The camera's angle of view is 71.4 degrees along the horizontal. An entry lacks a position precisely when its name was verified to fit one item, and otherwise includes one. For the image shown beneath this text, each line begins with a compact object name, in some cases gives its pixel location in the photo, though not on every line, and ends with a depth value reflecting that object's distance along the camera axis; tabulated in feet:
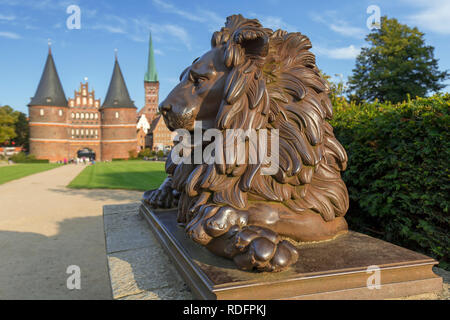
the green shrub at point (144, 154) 174.92
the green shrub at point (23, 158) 140.46
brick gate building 154.92
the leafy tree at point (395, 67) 67.10
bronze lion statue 5.60
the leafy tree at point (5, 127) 159.74
